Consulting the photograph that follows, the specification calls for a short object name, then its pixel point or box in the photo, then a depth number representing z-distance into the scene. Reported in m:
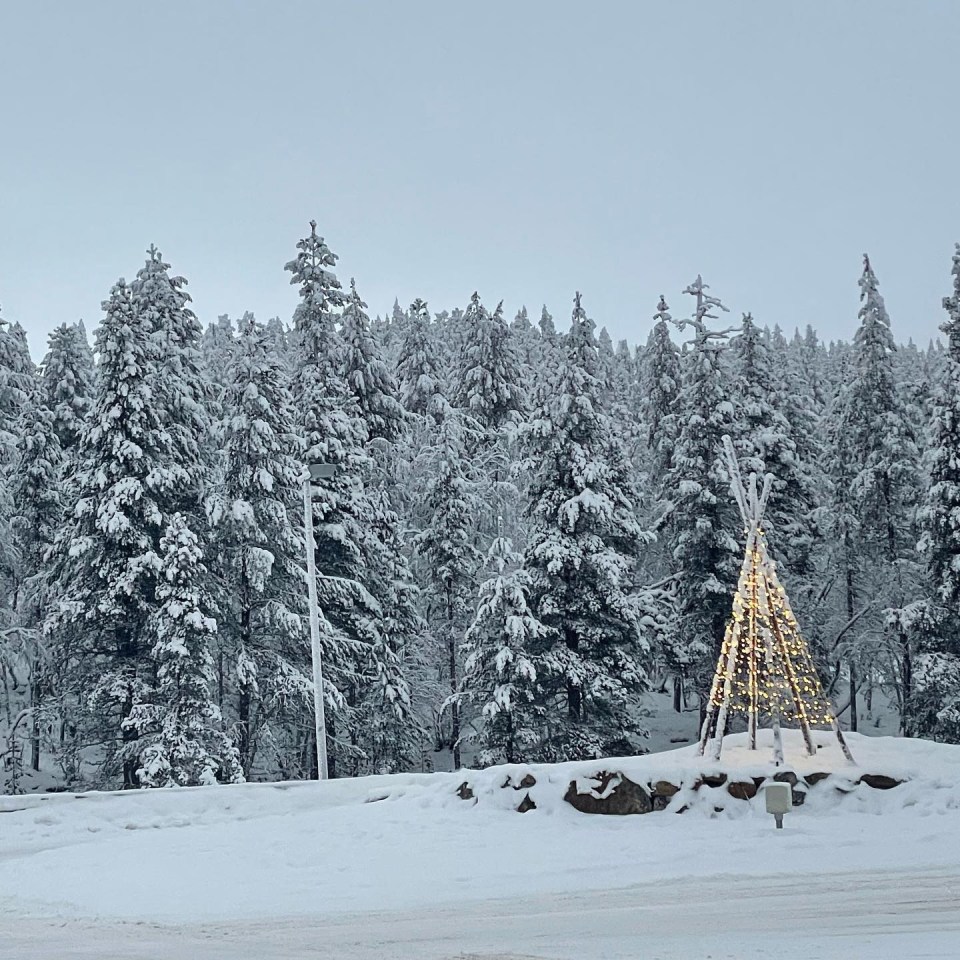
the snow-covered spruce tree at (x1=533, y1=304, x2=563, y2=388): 26.17
